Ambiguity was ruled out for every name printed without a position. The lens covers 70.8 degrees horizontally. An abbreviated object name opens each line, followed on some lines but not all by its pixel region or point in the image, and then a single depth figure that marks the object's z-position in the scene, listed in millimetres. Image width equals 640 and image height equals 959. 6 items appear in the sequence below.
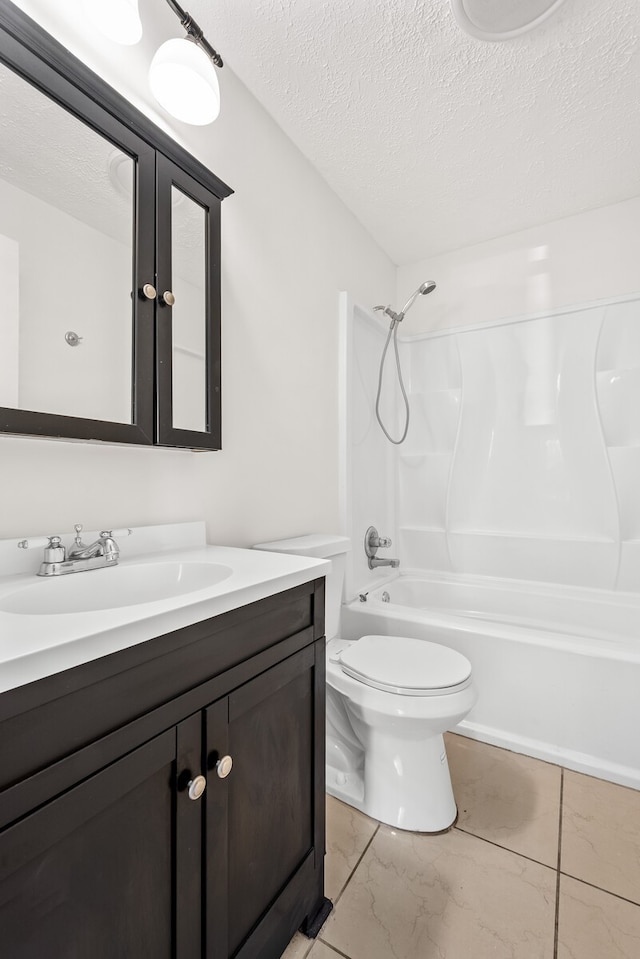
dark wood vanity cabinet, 518
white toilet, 1310
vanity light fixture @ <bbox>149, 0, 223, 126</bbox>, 1139
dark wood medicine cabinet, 892
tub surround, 2209
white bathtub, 1581
